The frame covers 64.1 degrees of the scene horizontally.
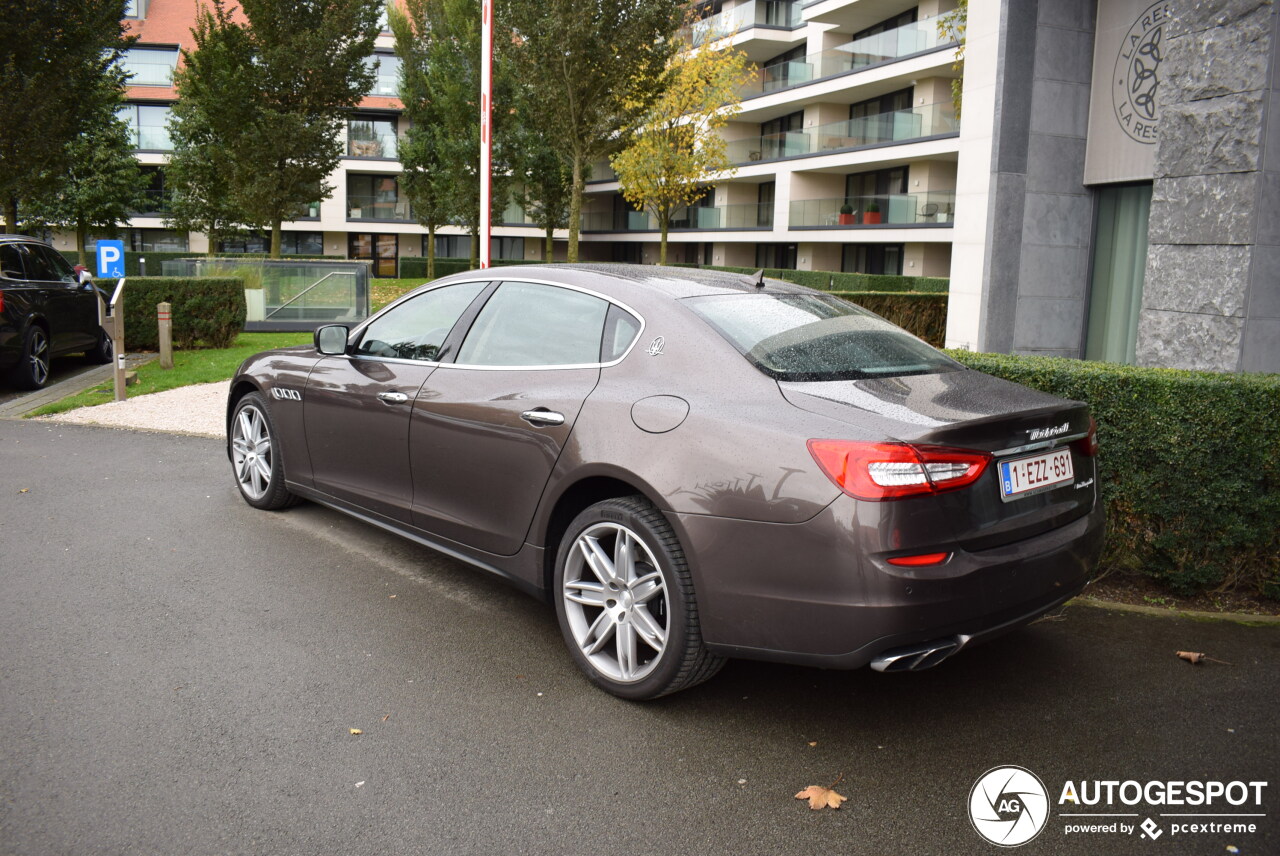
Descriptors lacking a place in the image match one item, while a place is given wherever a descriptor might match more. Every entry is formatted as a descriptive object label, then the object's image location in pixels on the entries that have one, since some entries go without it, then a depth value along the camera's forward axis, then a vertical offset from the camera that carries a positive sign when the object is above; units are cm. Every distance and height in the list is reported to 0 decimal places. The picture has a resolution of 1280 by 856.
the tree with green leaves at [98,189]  3556 +227
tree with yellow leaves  3666 +488
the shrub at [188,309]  1538 -82
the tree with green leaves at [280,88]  2370 +399
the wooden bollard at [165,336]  1348 -107
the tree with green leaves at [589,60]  1917 +394
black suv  1134 -68
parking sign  1396 -9
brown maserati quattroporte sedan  321 -71
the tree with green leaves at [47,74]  1578 +283
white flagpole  1162 +170
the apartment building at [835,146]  3597 +489
